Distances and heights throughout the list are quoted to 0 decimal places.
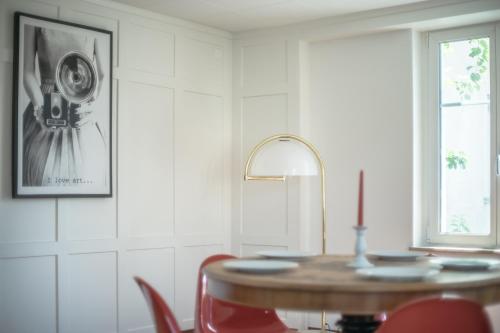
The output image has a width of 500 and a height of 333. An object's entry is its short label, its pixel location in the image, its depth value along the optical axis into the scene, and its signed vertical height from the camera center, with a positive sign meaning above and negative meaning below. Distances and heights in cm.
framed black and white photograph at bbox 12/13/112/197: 438 +45
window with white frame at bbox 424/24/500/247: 491 +26
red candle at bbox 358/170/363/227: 254 -12
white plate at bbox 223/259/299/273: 248 -37
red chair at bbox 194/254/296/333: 323 -74
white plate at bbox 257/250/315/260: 306 -40
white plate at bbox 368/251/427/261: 301 -40
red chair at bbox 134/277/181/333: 239 -52
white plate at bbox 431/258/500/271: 261 -38
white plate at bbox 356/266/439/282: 226 -37
